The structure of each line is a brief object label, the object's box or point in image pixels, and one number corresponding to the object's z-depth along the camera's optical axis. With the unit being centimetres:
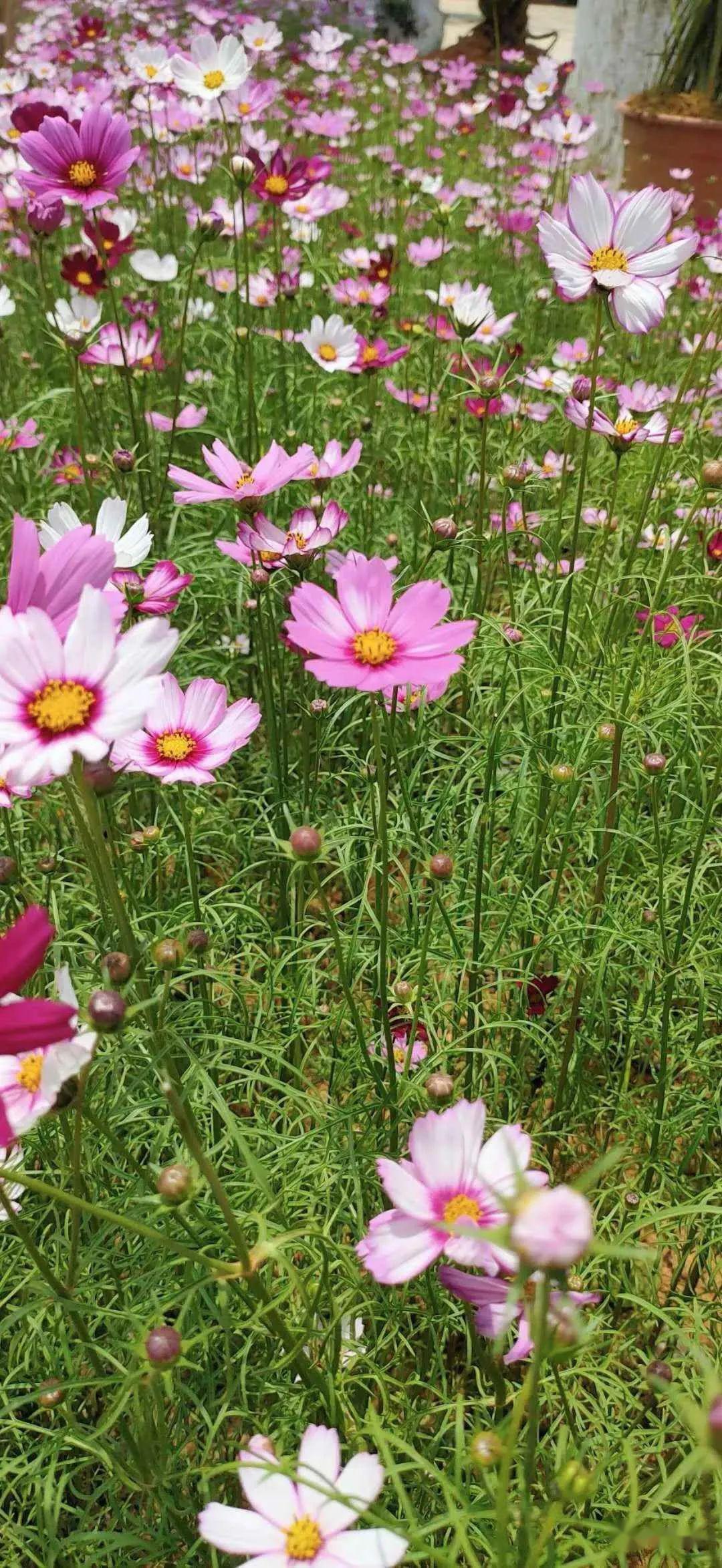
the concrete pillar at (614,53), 433
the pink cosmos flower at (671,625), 107
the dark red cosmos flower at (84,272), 150
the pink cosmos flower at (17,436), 159
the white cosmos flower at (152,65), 189
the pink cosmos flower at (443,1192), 54
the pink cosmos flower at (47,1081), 49
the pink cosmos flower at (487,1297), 56
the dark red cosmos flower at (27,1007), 46
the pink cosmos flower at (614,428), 107
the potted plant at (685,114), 335
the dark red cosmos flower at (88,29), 244
